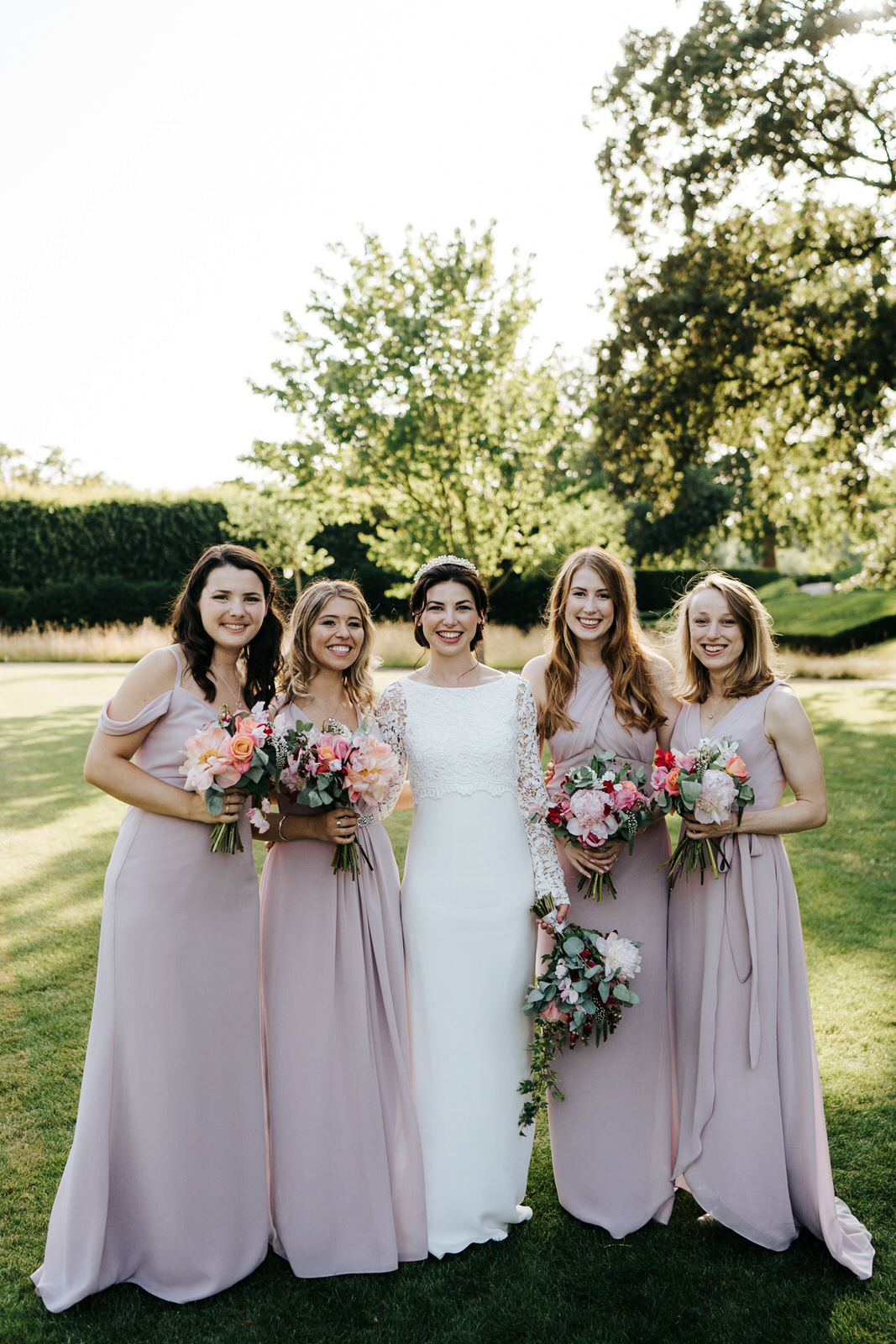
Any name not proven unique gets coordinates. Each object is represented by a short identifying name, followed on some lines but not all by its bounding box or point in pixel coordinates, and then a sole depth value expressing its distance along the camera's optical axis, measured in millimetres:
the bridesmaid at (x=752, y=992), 3729
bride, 3830
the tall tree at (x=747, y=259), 14984
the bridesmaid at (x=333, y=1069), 3643
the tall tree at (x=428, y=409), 15625
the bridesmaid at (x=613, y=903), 3975
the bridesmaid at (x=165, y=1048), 3422
